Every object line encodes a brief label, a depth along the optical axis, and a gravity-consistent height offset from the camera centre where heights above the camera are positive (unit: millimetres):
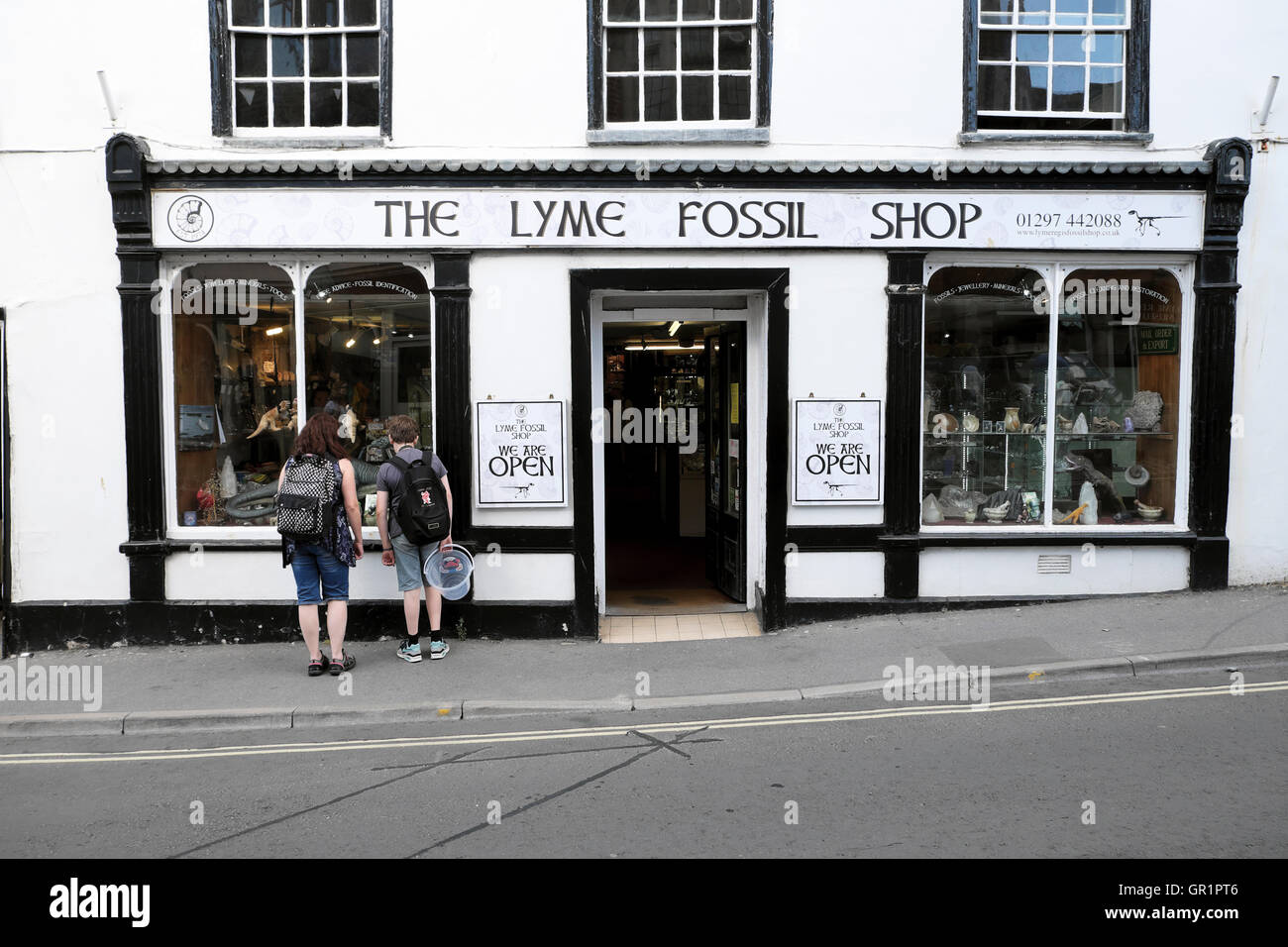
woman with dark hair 7488 -1043
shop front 8336 +509
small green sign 8844 +690
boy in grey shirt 7770 -1055
